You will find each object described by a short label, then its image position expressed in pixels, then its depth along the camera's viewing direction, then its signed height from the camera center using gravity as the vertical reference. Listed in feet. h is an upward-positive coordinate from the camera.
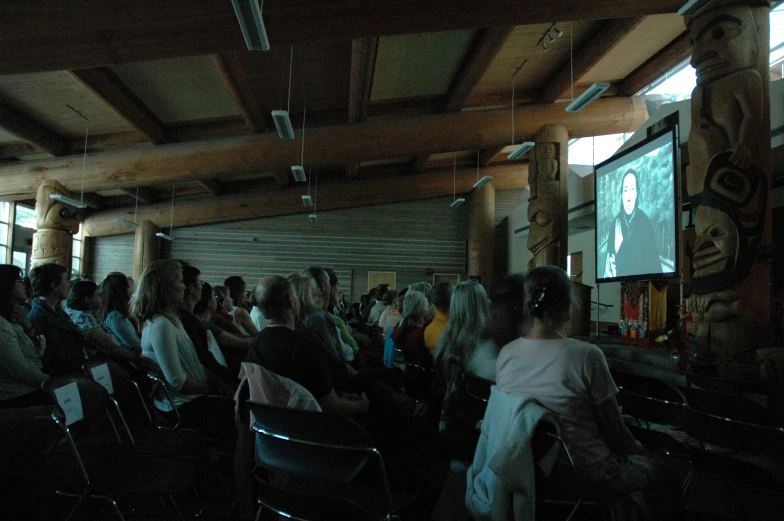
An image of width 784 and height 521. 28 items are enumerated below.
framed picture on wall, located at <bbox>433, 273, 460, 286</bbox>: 48.80 +1.34
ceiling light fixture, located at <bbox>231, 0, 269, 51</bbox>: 11.16 +5.81
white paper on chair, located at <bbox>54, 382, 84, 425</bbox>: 7.54 -1.75
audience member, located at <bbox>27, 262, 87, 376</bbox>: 11.43 -0.90
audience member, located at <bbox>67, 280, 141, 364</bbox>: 13.56 -0.60
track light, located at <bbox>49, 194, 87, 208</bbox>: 27.95 +4.30
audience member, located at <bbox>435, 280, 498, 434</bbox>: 9.12 -0.99
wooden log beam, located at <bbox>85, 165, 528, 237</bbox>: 44.09 +7.35
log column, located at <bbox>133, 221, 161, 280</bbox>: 43.32 +2.94
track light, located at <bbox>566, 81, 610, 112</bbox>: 18.51 +7.31
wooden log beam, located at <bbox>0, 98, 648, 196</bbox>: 29.32 +7.43
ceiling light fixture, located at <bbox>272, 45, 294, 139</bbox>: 19.30 +6.17
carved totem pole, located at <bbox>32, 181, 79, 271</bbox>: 27.91 +2.78
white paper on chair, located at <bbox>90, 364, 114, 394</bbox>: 8.66 -1.56
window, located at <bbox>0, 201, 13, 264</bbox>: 38.60 +3.62
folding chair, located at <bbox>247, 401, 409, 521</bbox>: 5.49 -1.95
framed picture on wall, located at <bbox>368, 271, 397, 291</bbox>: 48.08 +1.07
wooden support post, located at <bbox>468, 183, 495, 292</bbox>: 43.73 +5.34
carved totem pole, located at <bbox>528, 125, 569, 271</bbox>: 28.58 +5.08
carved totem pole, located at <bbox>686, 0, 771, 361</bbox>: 14.07 +3.22
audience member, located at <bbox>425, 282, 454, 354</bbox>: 11.72 -0.48
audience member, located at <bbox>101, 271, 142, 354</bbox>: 12.70 -0.69
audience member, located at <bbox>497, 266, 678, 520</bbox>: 5.74 -1.36
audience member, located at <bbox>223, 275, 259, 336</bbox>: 15.93 -1.09
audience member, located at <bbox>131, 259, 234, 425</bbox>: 10.16 -1.26
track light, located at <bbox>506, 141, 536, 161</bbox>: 25.81 +7.26
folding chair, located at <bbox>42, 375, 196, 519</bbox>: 6.69 -2.56
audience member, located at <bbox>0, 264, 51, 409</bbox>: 8.94 -1.30
